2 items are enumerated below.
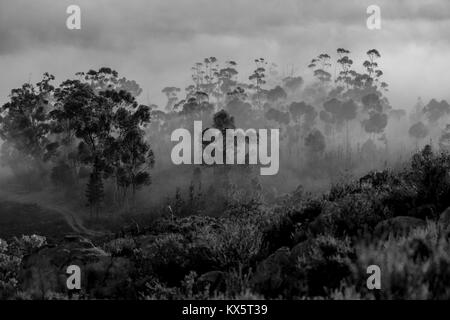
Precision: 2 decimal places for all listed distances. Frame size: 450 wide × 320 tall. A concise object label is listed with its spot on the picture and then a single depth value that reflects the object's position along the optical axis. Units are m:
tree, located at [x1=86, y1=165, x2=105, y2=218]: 50.31
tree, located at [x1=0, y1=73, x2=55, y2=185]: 67.94
